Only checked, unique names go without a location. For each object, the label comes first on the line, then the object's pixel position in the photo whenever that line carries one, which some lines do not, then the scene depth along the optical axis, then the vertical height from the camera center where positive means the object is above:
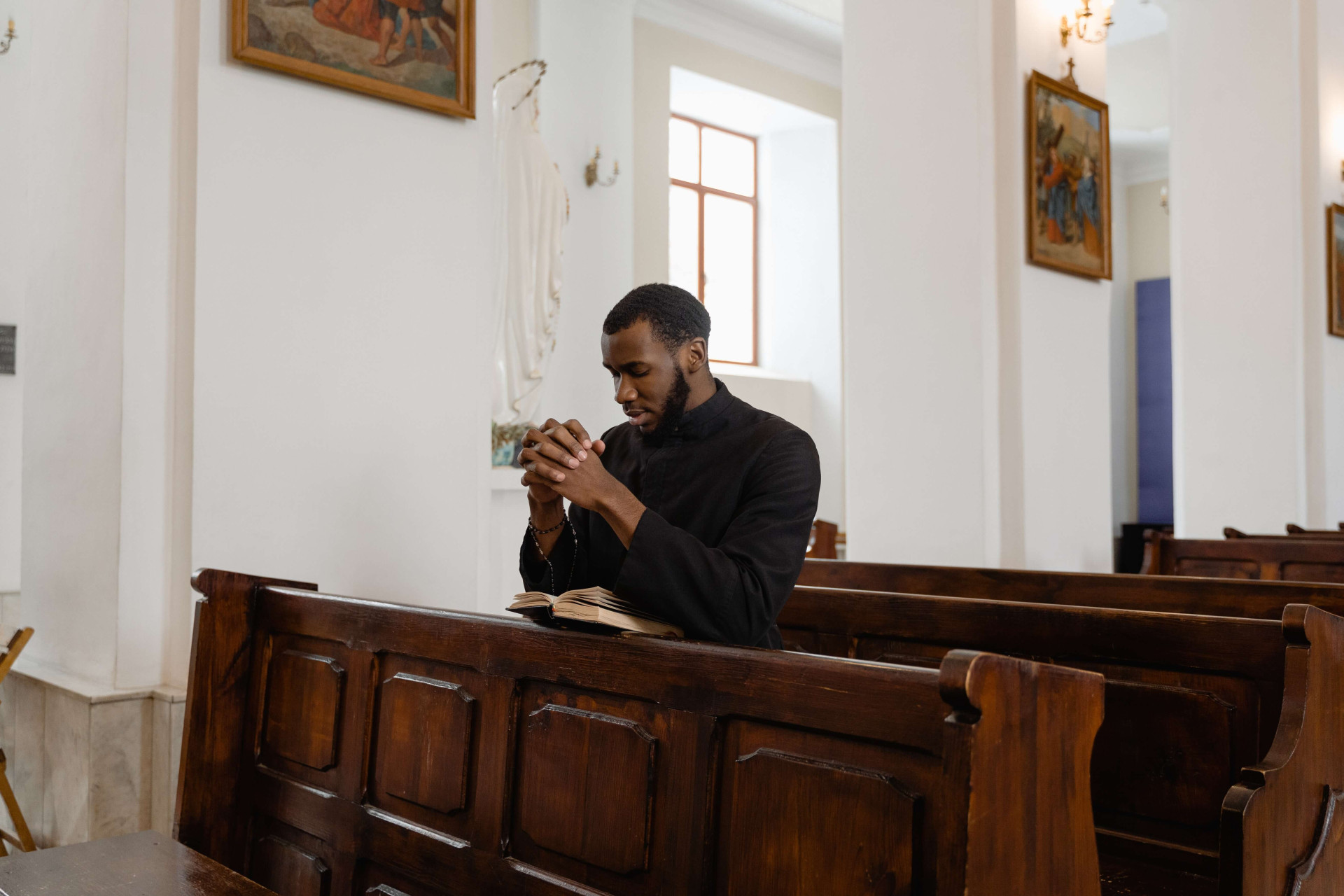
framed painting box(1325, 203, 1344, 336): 7.72 +1.53
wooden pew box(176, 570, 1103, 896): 1.41 -0.43
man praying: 2.00 -0.02
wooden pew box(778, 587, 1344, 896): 2.02 -0.50
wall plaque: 5.32 +0.63
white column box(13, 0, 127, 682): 3.04 +0.41
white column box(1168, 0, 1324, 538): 7.49 +1.51
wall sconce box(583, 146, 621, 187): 8.75 +2.39
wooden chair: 3.15 -0.88
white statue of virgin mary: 6.85 +1.40
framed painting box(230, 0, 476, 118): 3.03 +1.23
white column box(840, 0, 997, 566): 4.91 +0.92
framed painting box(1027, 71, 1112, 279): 5.05 +1.41
